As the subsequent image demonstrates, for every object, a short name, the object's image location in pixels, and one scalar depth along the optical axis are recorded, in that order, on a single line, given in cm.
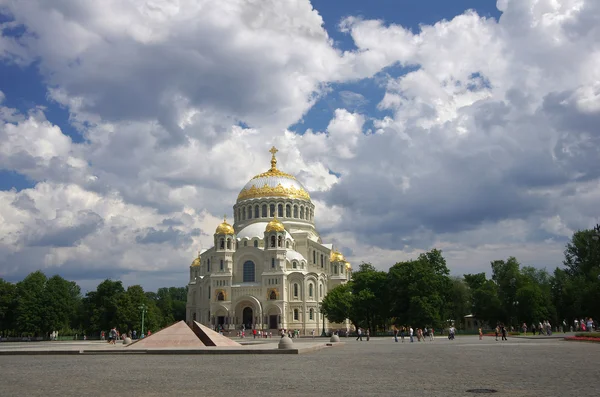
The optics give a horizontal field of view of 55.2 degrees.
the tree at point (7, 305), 6278
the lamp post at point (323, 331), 6515
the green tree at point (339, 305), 5993
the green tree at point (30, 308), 6125
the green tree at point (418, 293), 5078
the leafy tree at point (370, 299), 5931
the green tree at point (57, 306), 6323
